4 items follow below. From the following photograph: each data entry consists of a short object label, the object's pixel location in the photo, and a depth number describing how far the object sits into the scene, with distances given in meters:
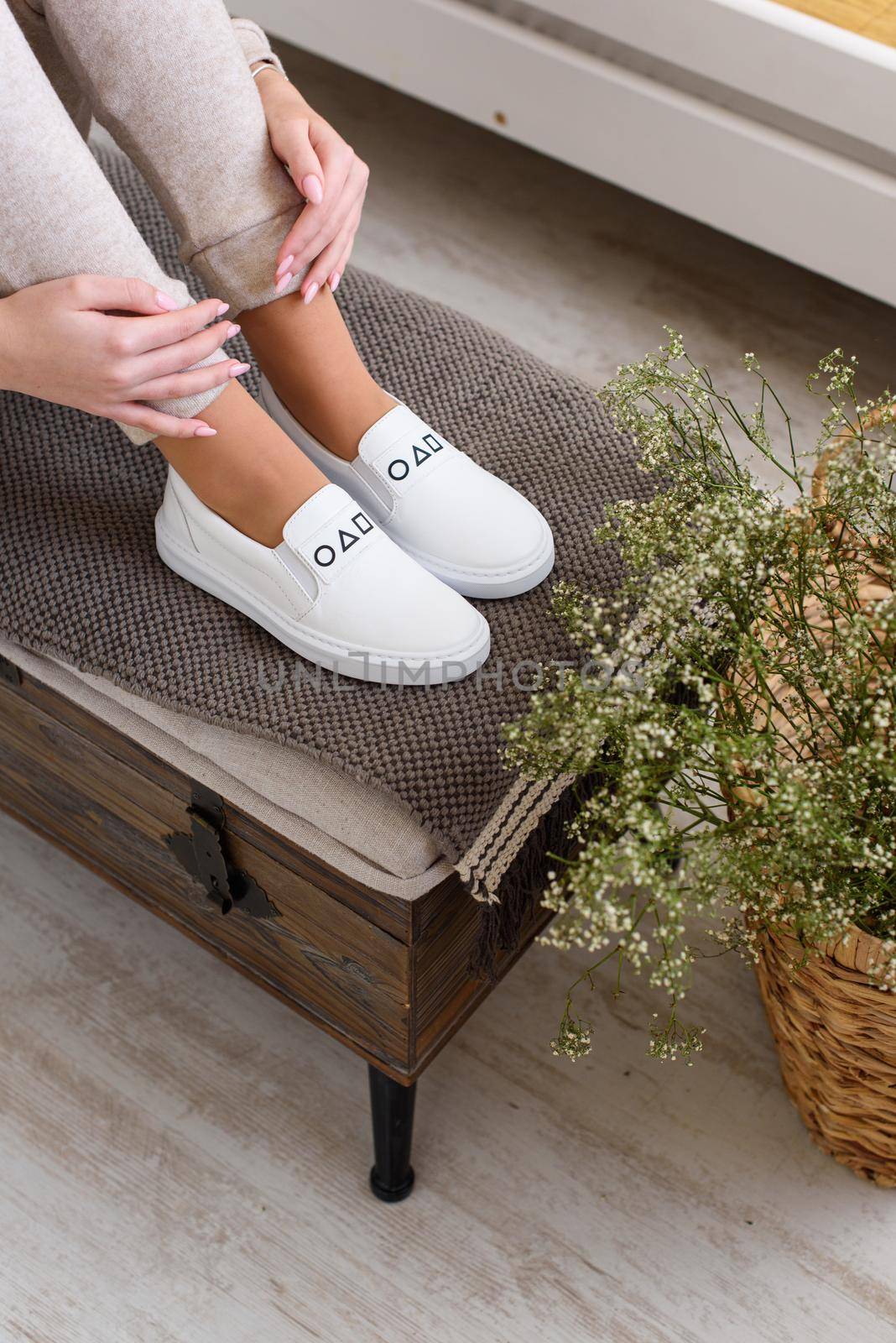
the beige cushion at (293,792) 0.71
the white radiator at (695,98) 1.24
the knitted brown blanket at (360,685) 0.73
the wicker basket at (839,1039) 0.73
